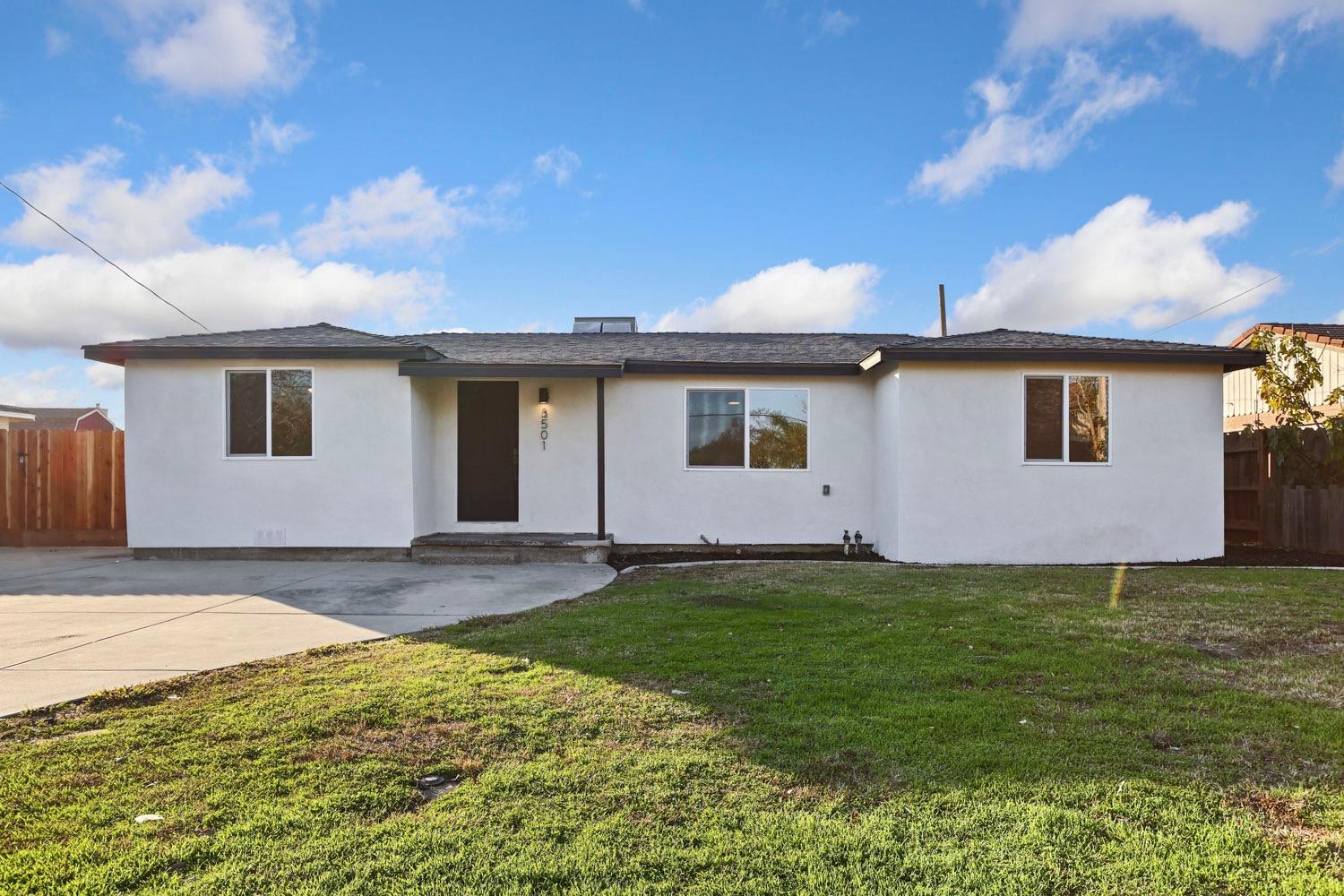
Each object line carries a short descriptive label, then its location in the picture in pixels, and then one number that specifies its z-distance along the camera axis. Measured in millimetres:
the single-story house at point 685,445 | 9508
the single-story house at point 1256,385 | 13897
